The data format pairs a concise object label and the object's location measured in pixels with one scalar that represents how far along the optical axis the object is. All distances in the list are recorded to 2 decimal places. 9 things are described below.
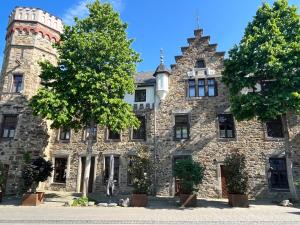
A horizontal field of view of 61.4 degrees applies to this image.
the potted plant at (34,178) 14.70
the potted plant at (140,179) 14.73
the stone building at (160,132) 18.34
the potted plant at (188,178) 14.60
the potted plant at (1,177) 15.72
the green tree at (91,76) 15.46
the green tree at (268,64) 14.88
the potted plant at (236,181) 14.21
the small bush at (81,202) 14.81
